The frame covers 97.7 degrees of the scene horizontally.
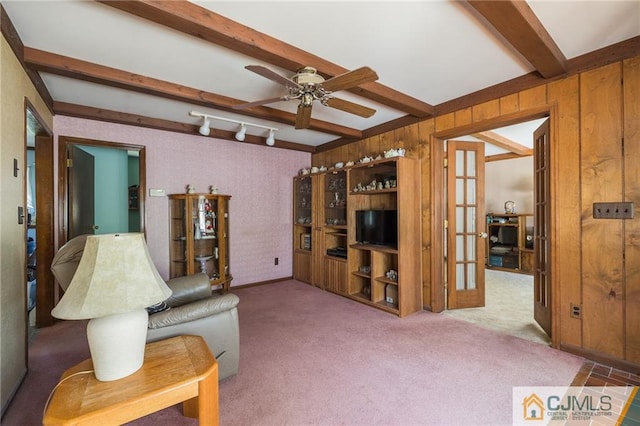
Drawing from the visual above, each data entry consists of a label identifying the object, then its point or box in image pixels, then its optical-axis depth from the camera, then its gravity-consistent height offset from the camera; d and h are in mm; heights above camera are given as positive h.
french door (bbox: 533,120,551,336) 2596 -186
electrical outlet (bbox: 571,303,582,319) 2328 -839
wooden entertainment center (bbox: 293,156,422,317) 3289 -341
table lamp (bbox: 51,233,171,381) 1199 -369
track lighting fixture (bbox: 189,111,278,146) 3242 +1129
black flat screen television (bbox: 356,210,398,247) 3513 -193
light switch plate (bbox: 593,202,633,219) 2092 +2
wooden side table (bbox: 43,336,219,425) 1092 -758
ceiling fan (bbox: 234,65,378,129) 1867 +937
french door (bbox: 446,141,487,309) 3498 -173
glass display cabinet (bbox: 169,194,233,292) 3727 -312
